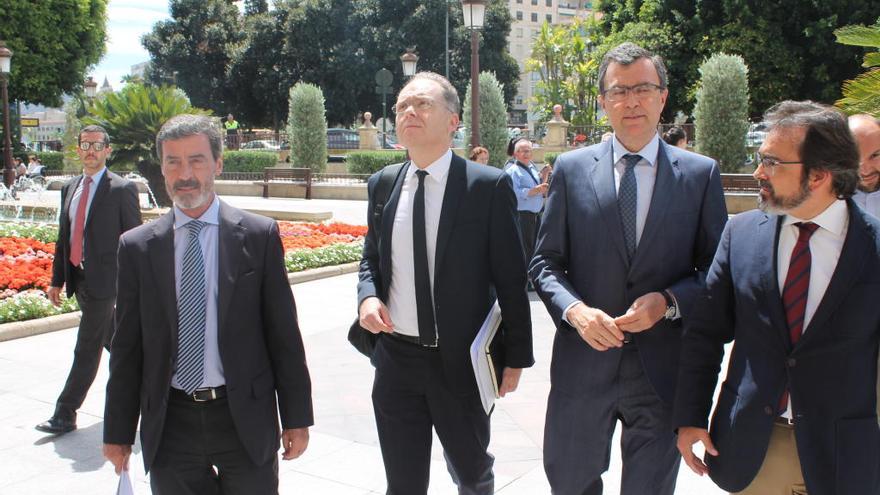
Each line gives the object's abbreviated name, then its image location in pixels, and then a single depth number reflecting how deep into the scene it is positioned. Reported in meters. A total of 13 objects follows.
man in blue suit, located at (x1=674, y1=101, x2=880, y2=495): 2.24
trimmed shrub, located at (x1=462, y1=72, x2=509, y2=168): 25.12
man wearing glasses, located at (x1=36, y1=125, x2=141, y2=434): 5.04
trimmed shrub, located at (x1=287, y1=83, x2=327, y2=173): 28.62
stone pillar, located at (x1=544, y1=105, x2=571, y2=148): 29.86
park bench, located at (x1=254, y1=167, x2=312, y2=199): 26.67
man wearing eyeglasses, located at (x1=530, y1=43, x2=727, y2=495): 2.83
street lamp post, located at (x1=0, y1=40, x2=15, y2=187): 23.02
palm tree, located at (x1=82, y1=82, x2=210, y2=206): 15.18
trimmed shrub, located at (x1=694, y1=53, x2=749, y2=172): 21.30
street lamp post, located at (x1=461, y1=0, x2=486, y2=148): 14.71
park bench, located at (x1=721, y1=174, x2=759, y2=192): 19.58
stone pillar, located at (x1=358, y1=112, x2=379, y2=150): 34.44
